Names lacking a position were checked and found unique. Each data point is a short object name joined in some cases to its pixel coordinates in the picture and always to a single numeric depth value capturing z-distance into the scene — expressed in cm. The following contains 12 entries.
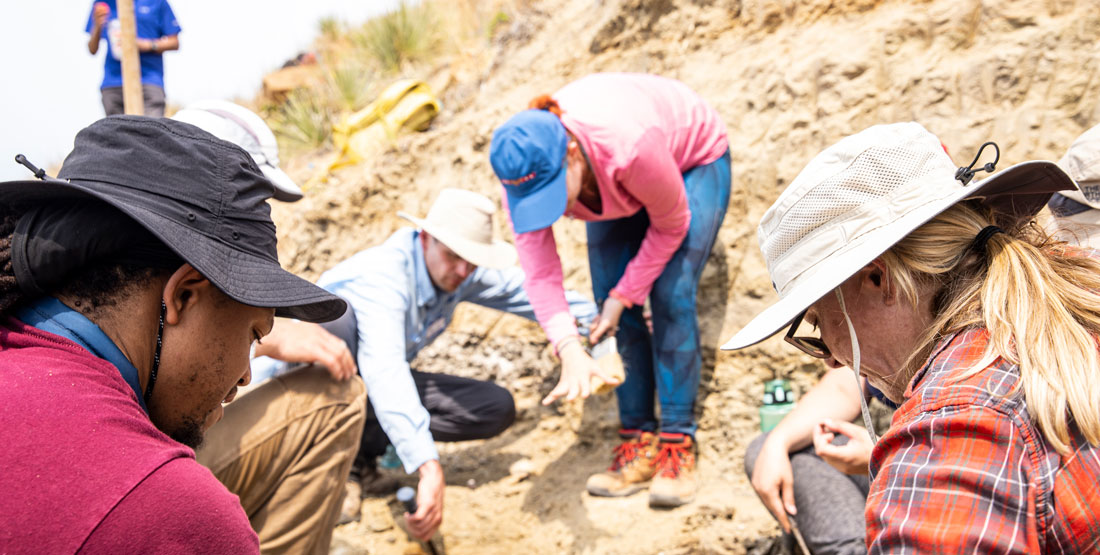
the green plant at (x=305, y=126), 825
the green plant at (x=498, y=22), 781
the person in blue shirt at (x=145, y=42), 451
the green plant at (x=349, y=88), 848
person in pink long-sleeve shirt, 247
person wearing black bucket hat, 92
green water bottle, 287
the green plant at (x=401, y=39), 938
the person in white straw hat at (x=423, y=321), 261
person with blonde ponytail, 90
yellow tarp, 610
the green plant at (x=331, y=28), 1306
